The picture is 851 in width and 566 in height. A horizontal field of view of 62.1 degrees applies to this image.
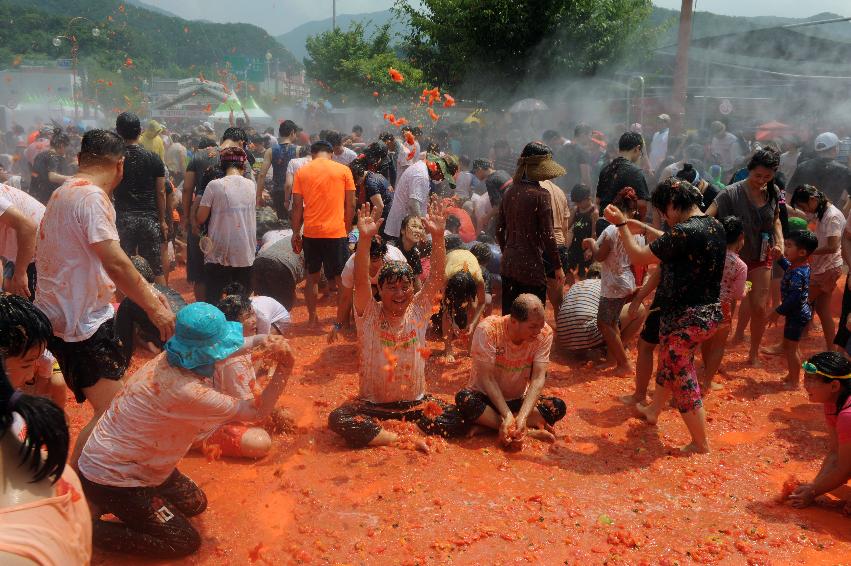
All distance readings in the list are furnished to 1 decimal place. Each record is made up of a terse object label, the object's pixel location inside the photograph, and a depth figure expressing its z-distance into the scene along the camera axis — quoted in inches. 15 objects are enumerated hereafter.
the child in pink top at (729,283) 242.2
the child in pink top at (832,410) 168.1
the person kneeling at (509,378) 204.4
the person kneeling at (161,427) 143.3
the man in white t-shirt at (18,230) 177.5
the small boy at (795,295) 258.8
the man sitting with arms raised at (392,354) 200.8
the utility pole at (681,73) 584.4
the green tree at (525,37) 749.3
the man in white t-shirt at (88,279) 159.5
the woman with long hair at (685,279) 195.2
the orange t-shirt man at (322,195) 304.0
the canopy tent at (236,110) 1368.5
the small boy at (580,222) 365.7
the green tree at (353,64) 1135.0
